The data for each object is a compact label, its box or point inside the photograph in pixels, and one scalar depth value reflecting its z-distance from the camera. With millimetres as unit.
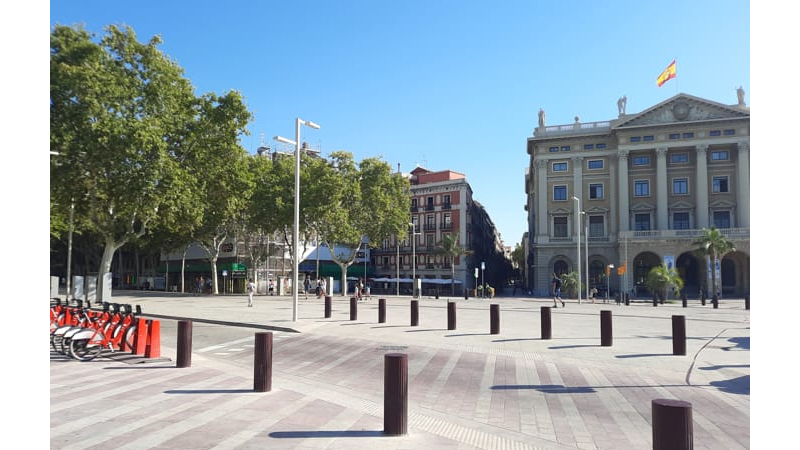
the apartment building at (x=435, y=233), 66125
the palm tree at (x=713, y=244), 45000
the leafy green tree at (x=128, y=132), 22562
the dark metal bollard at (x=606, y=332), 12781
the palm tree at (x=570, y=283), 45281
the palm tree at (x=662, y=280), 38562
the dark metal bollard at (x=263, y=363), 7812
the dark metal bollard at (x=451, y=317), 16094
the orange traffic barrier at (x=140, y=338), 11031
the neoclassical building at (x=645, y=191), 55656
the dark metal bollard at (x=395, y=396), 5770
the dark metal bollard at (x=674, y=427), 3961
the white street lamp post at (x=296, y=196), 17875
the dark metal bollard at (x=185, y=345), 9664
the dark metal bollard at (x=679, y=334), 11336
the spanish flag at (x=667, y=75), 47562
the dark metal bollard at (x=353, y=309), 18938
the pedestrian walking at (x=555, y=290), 30648
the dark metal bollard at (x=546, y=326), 13953
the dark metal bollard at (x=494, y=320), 15094
